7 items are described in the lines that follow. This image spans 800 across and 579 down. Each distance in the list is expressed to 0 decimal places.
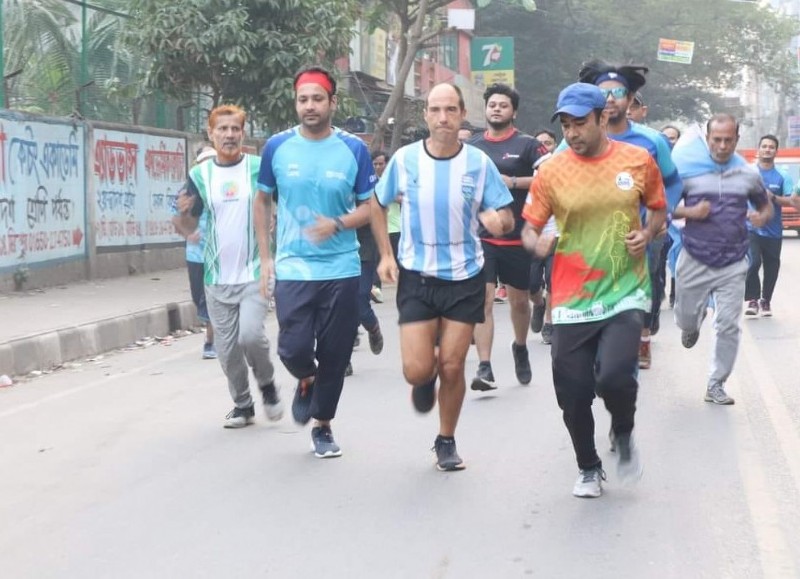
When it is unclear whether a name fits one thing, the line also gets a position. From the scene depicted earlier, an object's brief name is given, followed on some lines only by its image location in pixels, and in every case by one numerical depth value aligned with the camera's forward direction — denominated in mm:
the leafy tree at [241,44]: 18828
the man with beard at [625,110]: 6566
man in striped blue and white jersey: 6332
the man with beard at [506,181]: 8750
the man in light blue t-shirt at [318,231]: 6629
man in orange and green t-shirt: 5641
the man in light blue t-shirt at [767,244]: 13062
